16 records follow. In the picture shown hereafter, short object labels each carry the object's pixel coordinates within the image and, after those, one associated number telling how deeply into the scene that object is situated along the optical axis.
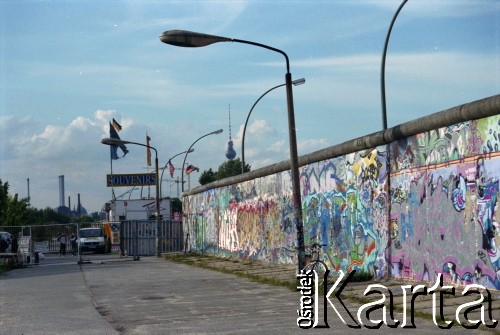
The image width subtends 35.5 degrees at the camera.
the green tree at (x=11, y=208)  65.50
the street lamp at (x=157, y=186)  38.19
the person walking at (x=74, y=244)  47.62
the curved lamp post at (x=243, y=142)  36.75
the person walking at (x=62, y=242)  46.38
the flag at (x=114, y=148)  73.62
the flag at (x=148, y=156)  80.03
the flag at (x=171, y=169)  71.70
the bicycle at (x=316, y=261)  21.44
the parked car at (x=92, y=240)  51.62
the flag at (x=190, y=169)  67.56
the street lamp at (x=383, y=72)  20.42
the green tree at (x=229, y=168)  104.62
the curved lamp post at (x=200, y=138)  44.69
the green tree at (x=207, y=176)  111.25
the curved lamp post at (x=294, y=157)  18.98
